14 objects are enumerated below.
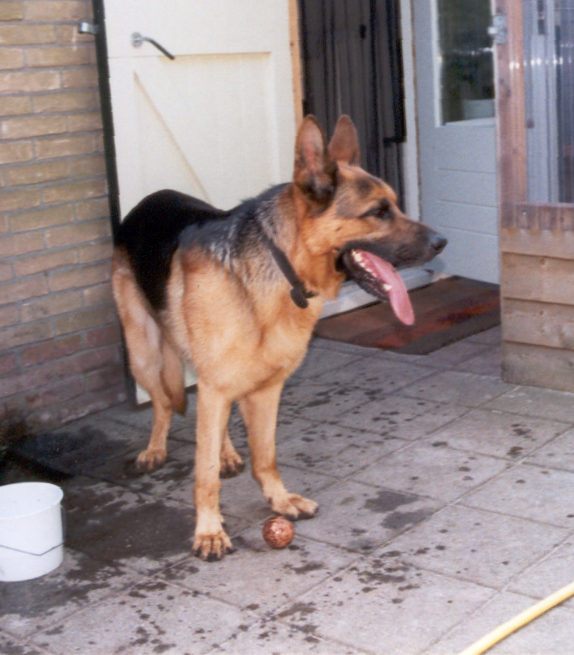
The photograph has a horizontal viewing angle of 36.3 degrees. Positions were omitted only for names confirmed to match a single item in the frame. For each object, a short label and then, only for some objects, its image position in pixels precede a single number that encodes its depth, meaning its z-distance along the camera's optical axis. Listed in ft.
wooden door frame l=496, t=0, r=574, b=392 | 14.58
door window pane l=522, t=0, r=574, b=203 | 14.25
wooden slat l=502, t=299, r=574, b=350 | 14.90
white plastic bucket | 10.03
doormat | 19.03
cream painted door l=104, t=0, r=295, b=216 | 14.99
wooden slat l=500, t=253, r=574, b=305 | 14.71
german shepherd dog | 10.14
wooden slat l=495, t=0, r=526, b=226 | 14.44
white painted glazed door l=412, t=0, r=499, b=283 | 21.18
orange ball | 10.55
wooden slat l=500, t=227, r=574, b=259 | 14.55
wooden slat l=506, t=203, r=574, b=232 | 14.44
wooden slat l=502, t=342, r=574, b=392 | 15.07
